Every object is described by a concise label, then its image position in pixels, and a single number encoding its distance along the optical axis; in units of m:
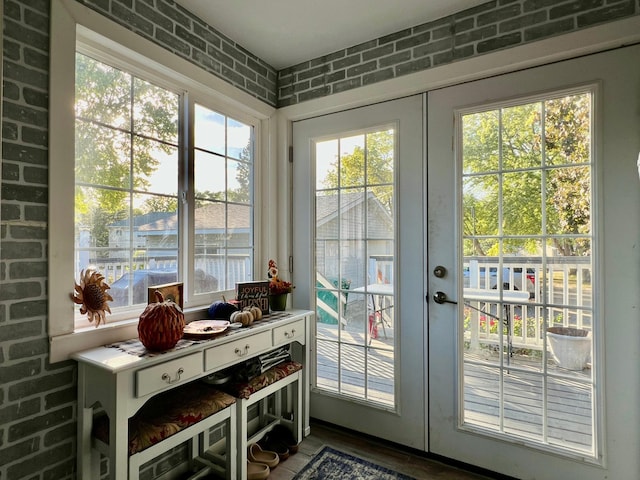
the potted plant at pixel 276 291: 2.26
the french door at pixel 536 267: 1.56
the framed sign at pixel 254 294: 2.01
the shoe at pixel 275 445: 1.99
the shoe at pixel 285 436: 2.06
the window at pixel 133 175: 1.35
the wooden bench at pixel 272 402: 1.67
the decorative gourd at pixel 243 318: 1.82
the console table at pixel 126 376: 1.21
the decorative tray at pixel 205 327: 1.57
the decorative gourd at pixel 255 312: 1.93
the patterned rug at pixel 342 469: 1.81
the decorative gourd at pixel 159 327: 1.38
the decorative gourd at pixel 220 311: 1.91
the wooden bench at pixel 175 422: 1.30
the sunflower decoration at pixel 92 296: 1.39
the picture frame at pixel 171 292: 1.56
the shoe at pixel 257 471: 1.78
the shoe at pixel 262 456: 1.91
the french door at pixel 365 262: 2.04
